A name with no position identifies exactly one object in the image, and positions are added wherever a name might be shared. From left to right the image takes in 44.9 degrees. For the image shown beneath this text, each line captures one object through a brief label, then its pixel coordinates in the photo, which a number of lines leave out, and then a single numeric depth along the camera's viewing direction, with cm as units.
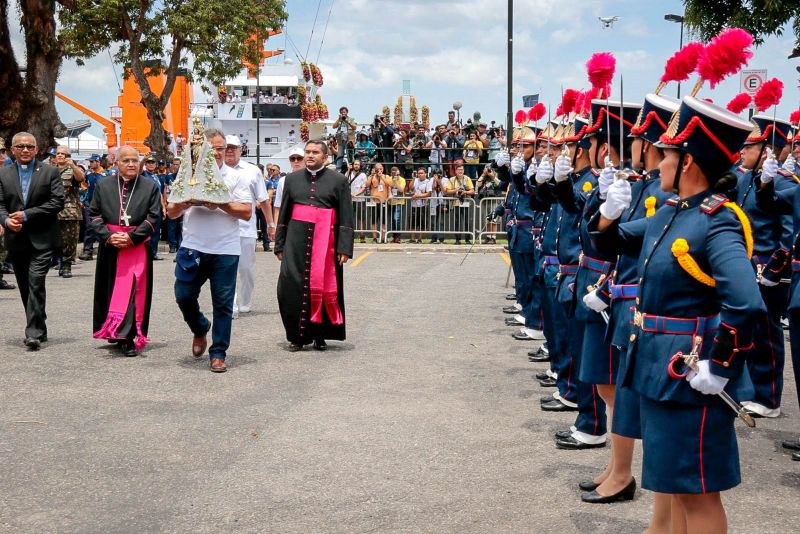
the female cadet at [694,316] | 362
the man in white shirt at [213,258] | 875
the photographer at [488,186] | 2303
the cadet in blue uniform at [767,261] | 732
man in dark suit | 961
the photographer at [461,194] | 2291
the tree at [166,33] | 2519
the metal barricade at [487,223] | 2267
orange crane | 5410
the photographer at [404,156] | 2483
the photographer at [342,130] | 2565
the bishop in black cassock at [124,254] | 927
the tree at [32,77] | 2228
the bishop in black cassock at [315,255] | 977
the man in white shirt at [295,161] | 1250
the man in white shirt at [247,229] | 1092
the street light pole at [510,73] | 2075
